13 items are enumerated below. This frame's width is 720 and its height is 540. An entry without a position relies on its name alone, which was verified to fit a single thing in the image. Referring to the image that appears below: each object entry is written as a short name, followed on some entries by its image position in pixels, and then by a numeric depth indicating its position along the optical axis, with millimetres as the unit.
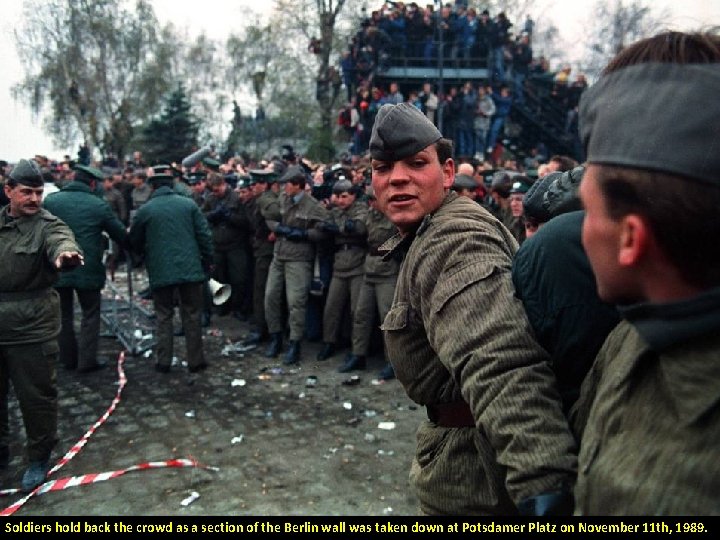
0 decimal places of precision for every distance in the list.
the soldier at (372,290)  6848
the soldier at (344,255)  7238
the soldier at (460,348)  1309
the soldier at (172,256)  6910
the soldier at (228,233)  9039
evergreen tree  32500
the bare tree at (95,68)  35000
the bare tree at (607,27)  20080
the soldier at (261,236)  8336
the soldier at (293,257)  7516
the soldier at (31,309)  4371
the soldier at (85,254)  6824
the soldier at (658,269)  939
